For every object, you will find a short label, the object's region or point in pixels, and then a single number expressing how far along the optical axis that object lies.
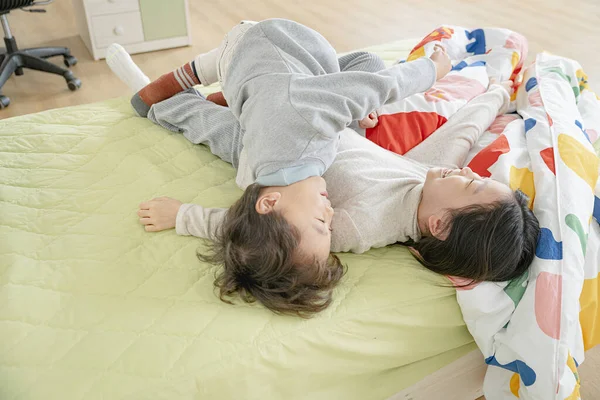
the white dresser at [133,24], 3.00
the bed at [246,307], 1.05
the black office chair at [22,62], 2.70
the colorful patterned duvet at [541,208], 1.15
